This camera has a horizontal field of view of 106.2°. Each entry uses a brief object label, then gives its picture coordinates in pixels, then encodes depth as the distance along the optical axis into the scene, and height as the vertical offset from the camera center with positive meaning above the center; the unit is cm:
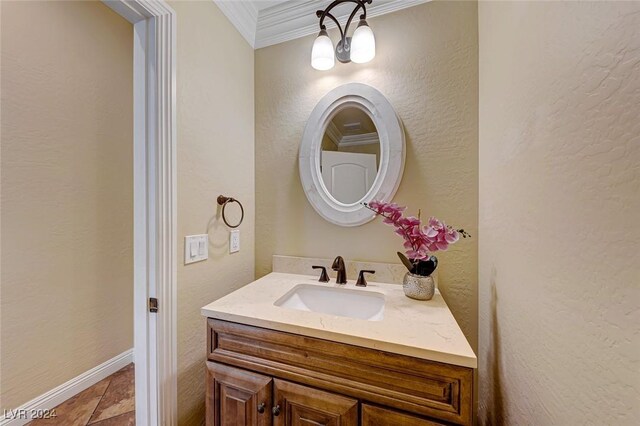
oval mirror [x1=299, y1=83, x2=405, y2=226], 124 +32
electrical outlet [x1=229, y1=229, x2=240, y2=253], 132 -16
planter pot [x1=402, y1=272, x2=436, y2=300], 100 -32
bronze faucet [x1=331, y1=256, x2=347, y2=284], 120 -30
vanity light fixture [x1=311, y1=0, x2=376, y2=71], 120 +86
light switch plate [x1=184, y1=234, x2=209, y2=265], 105 -17
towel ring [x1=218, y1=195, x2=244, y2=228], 124 +5
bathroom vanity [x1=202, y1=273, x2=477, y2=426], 67 -48
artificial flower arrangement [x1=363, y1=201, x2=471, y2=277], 94 -10
